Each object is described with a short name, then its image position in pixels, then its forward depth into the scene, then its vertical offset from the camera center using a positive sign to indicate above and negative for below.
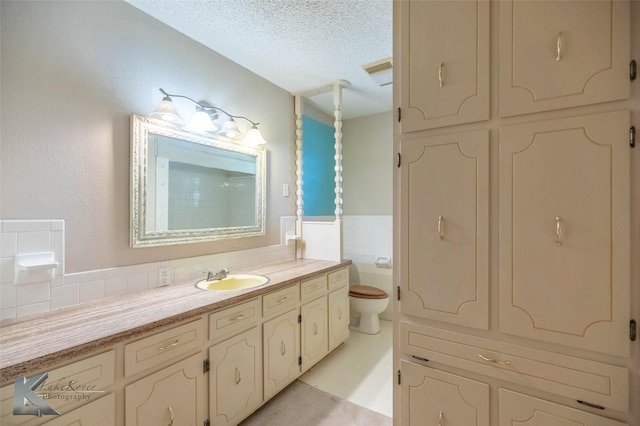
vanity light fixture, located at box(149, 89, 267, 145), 1.67 +0.65
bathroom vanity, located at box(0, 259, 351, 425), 0.98 -0.64
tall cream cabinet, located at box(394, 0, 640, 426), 0.88 +0.00
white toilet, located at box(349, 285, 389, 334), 2.95 -0.99
